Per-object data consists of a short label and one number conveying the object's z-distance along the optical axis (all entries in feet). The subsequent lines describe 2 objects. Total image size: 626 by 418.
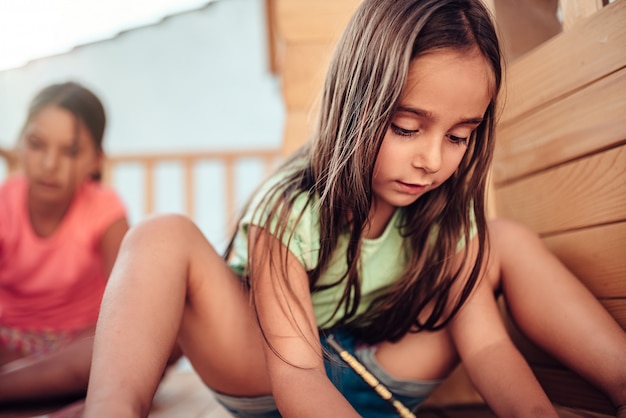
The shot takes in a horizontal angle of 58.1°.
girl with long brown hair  2.24
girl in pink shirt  4.87
